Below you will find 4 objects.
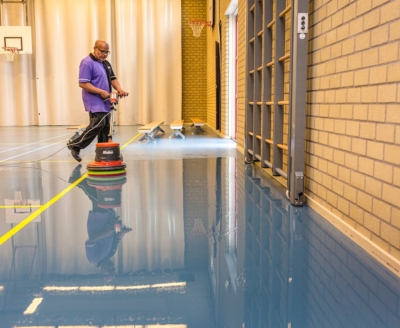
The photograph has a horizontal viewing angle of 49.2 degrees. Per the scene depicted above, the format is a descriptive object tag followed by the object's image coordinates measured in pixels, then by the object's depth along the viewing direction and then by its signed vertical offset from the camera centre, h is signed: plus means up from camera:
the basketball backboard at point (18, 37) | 15.73 +2.55
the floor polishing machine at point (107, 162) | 5.84 -0.73
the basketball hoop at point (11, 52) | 15.52 +2.00
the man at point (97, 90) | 6.04 +0.24
